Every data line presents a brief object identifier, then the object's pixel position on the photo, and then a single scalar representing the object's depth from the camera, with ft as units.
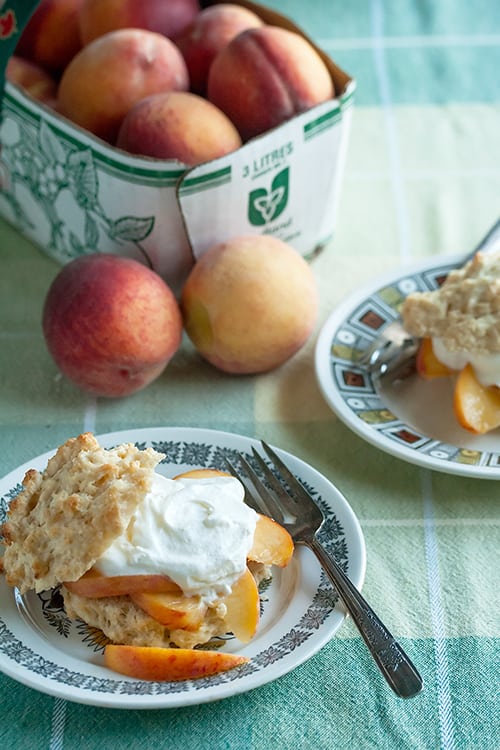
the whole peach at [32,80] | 3.12
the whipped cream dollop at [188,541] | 2.24
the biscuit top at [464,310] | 2.65
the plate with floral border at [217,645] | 2.16
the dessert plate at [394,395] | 2.56
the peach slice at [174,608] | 2.23
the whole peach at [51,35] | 3.23
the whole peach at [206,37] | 3.06
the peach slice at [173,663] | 2.20
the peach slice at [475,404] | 2.62
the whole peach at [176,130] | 2.84
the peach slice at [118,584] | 2.23
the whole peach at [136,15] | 3.12
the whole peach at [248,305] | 2.77
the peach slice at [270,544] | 2.32
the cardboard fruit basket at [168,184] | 2.82
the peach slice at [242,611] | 2.26
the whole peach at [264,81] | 2.92
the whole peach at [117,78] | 2.96
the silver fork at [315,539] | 2.21
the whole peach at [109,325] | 2.71
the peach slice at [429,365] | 2.74
